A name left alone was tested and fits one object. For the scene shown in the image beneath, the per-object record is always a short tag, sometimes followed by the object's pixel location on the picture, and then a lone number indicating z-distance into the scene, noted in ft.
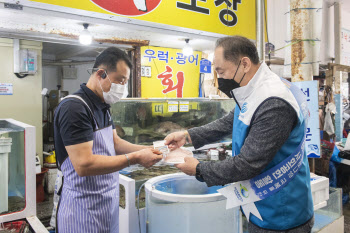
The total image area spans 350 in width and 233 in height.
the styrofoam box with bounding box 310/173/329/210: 9.68
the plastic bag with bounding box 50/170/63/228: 6.70
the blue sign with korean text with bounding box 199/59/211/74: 18.76
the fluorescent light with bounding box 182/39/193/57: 15.88
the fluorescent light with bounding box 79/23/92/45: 12.63
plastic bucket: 8.04
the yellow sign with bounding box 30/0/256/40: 10.92
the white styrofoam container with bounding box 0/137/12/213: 6.90
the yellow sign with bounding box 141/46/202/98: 17.12
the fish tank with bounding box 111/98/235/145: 12.62
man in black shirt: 5.73
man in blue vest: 5.08
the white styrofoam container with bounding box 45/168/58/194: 19.07
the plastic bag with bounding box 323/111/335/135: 18.53
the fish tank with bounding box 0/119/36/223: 6.96
